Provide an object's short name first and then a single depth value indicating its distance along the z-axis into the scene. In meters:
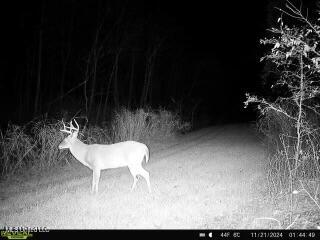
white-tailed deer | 7.98
